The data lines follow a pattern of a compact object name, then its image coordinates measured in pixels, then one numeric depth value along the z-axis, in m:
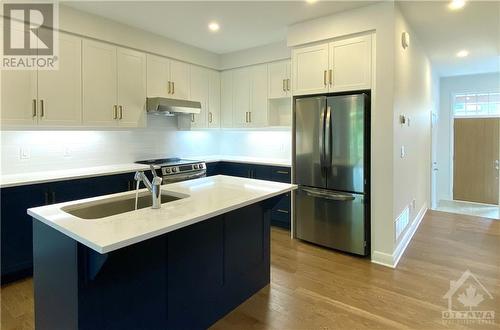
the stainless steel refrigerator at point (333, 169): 3.28
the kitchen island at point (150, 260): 1.50
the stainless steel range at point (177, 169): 3.97
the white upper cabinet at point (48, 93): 2.94
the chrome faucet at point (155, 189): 1.84
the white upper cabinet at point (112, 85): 3.51
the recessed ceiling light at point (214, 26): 3.74
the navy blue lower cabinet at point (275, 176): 4.18
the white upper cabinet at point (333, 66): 3.24
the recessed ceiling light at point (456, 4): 3.03
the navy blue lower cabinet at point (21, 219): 2.73
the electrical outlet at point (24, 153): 3.29
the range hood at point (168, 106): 4.04
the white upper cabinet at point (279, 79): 4.41
